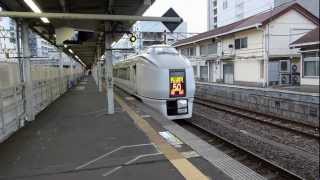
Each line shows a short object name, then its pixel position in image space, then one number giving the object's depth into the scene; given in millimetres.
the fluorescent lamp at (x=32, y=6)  5686
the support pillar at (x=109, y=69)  7580
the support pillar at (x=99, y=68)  15838
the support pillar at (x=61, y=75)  14328
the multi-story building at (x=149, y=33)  18328
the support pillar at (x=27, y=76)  6688
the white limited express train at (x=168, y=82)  7643
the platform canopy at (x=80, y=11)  5176
